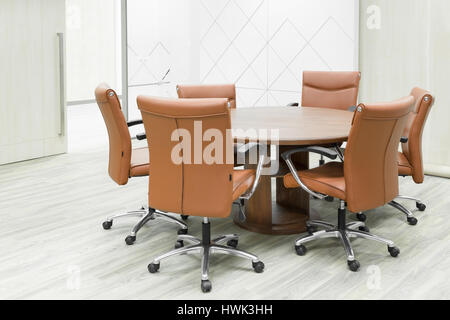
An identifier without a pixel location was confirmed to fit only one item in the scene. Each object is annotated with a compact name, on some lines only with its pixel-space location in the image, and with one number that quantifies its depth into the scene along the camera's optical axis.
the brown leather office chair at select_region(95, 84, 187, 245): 3.56
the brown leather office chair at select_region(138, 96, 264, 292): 2.96
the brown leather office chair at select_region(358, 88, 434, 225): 3.84
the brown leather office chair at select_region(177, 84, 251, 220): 4.90
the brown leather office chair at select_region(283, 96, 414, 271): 3.17
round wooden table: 3.54
